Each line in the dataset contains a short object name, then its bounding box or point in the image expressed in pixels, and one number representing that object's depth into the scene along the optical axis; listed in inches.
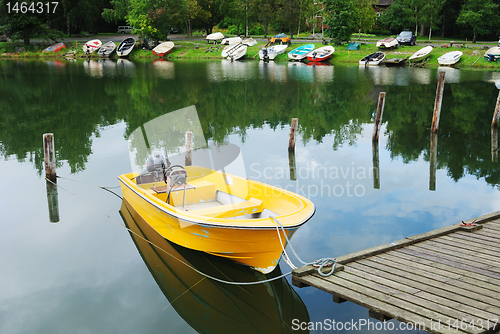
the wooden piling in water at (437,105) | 633.5
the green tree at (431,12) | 1968.5
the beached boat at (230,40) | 2165.0
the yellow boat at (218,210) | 276.7
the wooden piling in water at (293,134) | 548.9
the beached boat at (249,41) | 2129.1
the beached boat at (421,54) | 1669.3
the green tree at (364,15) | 2049.7
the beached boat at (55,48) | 2107.5
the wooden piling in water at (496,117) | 688.4
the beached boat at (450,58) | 1626.5
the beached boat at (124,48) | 2116.1
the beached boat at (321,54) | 1855.3
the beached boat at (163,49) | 2100.1
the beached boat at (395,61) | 1679.4
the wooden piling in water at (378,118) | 605.6
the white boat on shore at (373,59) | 1720.0
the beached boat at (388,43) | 1813.5
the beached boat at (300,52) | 1905.1
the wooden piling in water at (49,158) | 440.8
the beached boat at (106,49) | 2134.6
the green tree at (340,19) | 1915.6
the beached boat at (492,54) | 1566.2
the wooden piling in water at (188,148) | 469.6
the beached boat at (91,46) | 2118.6
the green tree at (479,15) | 1895.9
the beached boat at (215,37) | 2239.2
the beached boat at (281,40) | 2071.9
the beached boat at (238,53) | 1993.1
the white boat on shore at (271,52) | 1953.7
